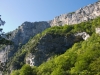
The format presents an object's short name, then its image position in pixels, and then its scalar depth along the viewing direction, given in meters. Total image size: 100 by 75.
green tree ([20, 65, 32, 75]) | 51.89
